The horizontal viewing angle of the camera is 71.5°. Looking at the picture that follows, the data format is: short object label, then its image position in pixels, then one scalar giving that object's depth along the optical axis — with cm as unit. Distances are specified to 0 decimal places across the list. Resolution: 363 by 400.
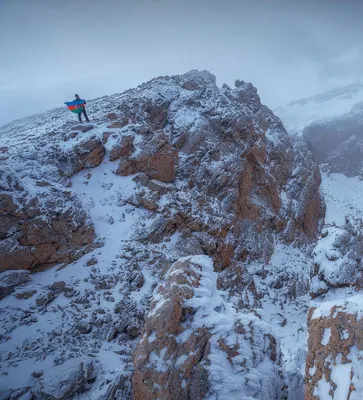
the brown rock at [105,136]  1887
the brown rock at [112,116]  2067
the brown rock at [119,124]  1976
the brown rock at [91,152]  1792
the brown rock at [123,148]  1855
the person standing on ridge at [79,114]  1825
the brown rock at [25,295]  1132
